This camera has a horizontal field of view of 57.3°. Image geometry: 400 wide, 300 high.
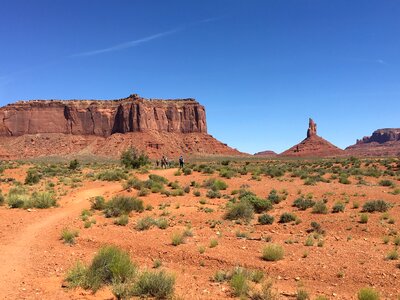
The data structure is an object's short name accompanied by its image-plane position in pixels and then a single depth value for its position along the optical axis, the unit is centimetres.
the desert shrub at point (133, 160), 4456
